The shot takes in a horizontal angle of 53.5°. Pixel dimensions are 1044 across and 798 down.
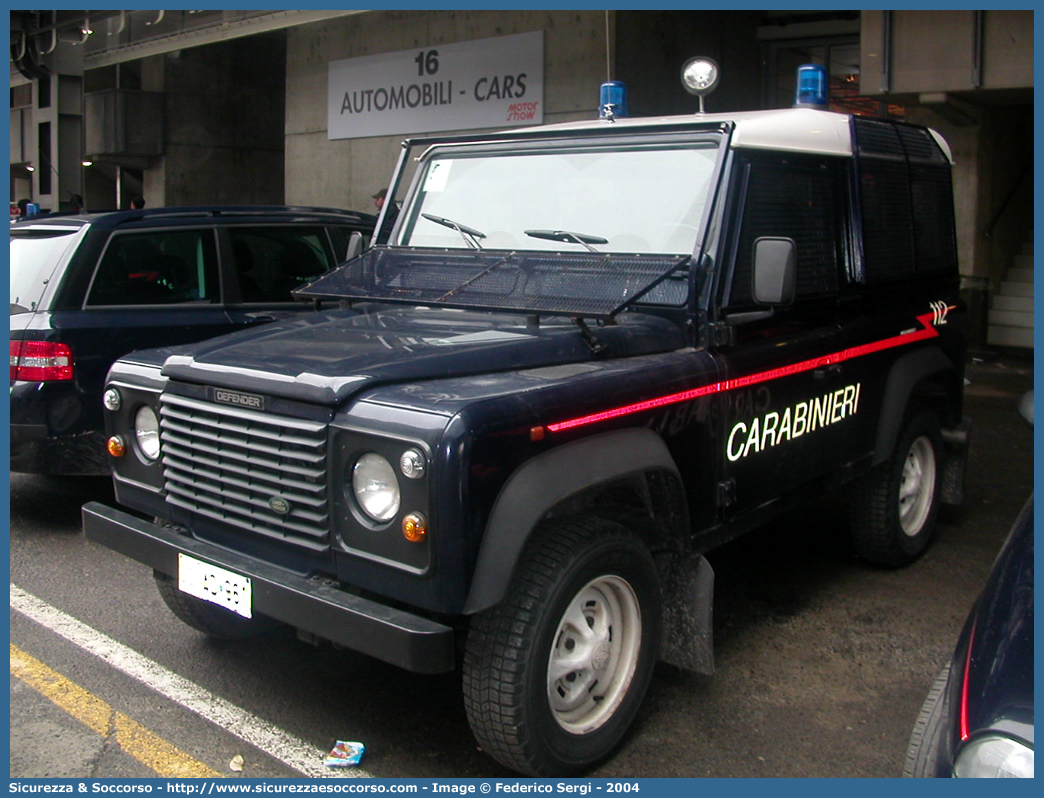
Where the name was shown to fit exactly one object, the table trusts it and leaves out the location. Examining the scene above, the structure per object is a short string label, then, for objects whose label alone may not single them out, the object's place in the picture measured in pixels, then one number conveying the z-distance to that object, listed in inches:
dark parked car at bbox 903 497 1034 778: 78.4
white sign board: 539.5
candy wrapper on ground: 134.0
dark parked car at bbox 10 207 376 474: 220.7
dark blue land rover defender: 118.3
